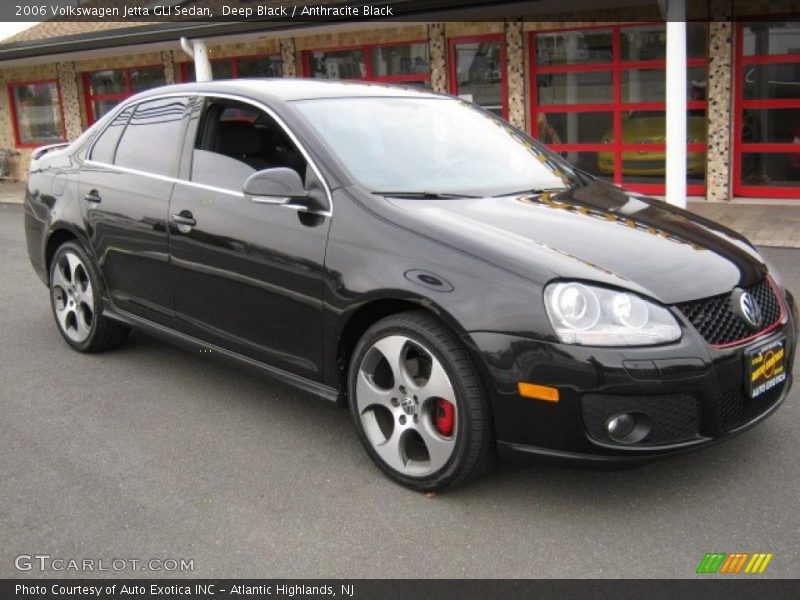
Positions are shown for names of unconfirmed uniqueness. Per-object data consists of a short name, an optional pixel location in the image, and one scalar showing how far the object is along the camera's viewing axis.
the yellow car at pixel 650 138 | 12.22
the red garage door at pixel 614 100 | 12.17
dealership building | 11.43
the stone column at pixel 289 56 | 15.62
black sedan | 3.03
